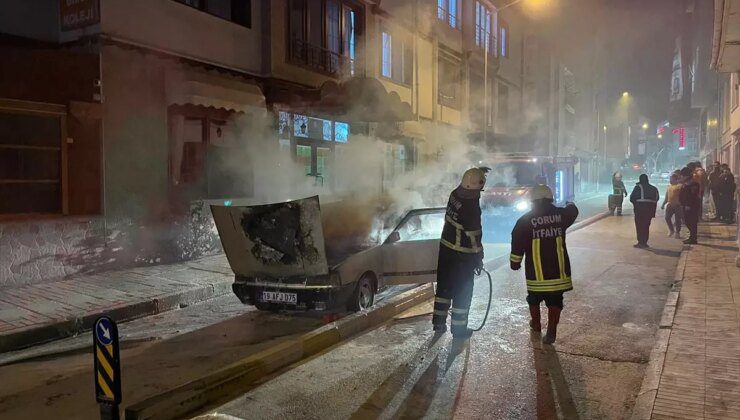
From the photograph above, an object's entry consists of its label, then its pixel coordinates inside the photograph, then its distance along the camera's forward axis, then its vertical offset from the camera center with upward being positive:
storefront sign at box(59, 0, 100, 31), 8.86 +2.95
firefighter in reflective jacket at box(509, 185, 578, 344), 5.29 -0.58
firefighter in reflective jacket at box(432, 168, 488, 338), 5.57 -0.58
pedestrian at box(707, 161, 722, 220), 16.06 +0.20
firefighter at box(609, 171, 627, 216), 19.72 -0.02
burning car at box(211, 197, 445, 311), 6.04 -0.80
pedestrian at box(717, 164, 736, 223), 15.67 -0.12
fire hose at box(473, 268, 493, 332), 5.92 -1.44
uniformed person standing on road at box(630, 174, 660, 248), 11.62 -0.31
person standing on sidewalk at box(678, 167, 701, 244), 11.63 -0.23
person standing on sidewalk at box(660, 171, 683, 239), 12.73 -0.35
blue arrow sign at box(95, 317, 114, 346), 3.10 -0.78
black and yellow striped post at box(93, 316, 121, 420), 3.12 -0.99
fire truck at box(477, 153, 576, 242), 14.68 +0.18
